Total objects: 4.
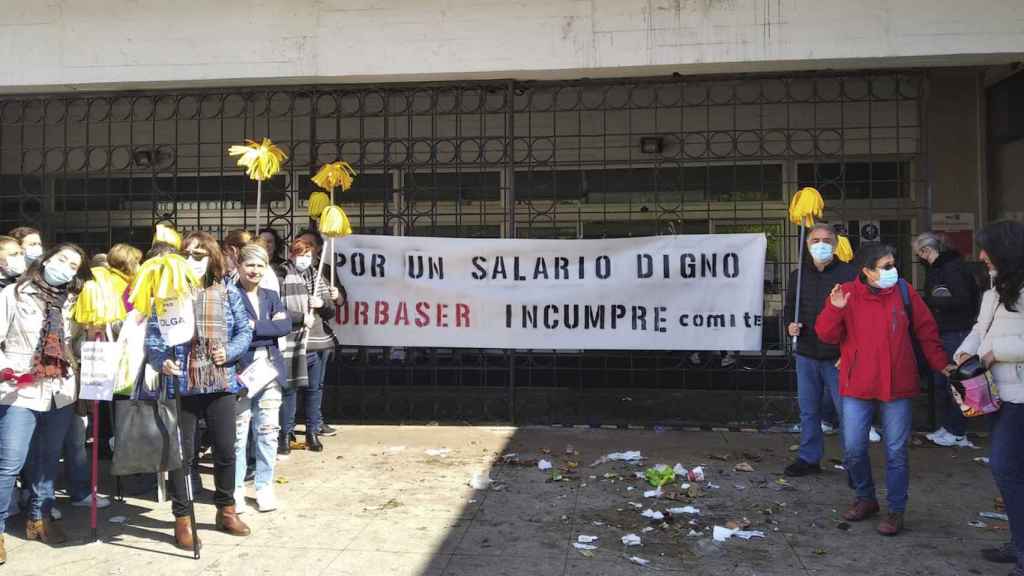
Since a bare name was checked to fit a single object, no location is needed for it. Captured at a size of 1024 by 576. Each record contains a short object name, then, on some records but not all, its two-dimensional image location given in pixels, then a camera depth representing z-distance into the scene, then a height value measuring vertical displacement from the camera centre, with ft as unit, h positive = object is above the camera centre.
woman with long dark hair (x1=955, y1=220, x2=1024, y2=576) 12.71 -1.05
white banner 23.57 +0.16
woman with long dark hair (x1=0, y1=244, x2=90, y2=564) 14.12 -1.40
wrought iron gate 27.04 +5.11
